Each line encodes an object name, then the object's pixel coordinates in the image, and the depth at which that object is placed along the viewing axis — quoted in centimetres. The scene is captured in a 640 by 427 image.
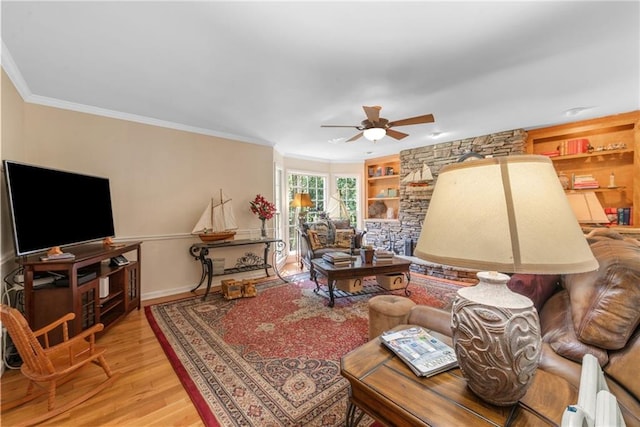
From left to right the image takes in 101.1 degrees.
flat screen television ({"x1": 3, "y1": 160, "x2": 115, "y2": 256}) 198
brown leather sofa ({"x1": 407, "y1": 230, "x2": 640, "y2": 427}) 97
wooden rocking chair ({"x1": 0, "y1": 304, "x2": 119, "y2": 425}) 147
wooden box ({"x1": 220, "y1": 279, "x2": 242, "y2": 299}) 346
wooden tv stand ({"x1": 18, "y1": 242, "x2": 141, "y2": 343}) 204
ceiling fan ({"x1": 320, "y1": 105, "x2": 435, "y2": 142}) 268
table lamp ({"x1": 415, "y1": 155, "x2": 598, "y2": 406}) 70
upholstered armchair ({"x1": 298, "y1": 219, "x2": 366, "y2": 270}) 440
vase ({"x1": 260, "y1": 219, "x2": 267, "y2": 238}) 438
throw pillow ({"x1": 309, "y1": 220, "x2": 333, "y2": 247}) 491
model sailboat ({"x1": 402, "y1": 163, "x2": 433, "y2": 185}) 509
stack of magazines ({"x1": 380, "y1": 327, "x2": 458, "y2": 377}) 106
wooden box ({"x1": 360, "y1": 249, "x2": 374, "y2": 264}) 347
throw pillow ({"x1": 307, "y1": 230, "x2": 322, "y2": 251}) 440
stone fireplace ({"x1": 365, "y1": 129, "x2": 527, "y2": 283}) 432
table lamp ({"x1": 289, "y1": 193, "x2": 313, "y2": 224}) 517
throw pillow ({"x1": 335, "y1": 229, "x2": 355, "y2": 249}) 488
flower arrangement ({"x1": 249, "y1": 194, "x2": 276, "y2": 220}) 431
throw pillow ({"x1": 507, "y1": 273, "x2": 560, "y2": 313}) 163
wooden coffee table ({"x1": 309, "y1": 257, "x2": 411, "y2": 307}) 318
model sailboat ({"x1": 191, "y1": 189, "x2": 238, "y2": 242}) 369
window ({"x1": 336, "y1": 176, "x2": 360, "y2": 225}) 671
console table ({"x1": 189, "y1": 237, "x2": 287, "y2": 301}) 357
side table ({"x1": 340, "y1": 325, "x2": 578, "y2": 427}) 83
